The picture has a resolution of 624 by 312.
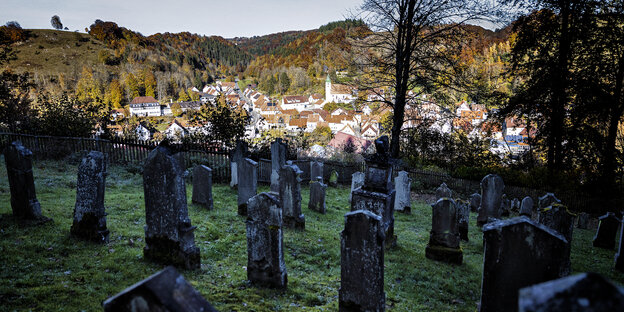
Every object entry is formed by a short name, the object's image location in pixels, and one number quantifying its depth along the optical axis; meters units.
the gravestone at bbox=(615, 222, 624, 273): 6.70
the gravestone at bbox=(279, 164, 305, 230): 8.52
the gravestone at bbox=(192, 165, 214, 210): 9.43
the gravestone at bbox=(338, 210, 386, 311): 4.34
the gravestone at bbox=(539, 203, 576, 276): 6.80
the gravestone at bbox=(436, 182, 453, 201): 11.35
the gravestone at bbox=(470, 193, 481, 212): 13.66
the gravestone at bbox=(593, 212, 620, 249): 8.94
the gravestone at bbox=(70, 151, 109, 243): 5.73
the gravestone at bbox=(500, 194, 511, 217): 12.59
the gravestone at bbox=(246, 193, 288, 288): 5.07
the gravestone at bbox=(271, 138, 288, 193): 11.12
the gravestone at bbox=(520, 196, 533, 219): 10.88
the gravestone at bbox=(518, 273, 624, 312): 1.22
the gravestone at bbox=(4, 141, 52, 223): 6.18
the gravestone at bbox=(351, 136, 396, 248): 7.53
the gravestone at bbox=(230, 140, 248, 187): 10.65
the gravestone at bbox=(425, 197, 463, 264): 6.81
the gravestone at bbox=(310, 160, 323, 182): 14.36
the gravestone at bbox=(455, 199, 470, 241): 8.74
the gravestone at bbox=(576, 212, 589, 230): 12.68
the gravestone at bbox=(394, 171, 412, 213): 12.64
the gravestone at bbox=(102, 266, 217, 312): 1.52
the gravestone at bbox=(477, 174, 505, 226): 10.13
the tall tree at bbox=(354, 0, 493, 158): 12.88
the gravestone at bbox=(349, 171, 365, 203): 13.34
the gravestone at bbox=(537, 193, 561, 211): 8.45
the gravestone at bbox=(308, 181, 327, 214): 10.79
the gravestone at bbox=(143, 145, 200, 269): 5.01
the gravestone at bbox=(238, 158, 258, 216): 8.96
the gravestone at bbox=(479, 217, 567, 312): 3.43
